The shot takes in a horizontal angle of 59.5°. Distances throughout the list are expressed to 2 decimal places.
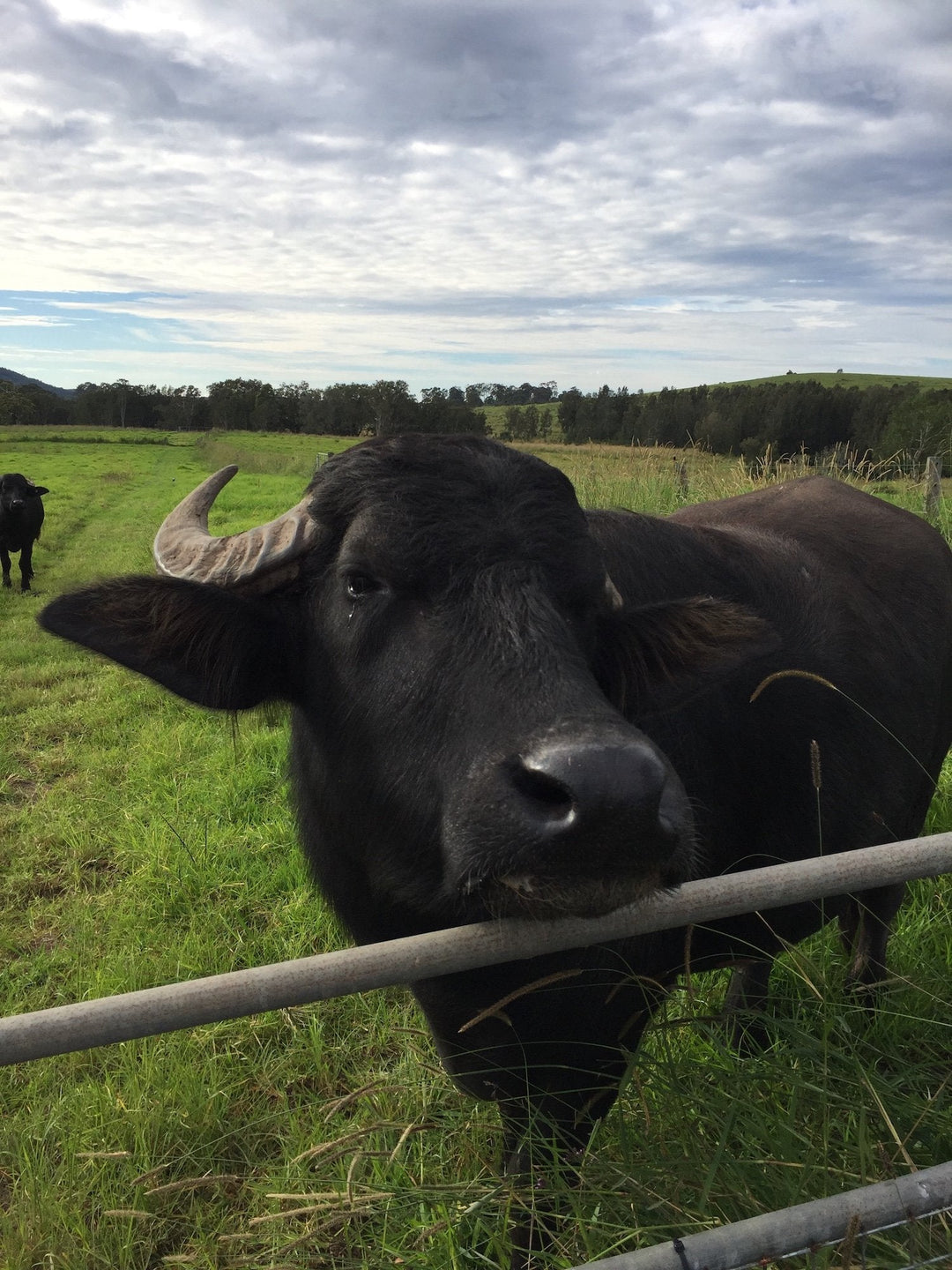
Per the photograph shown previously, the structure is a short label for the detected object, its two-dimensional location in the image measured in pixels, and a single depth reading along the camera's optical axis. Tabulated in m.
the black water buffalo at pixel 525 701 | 1.50
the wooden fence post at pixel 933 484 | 12.13
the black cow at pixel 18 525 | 13.45
